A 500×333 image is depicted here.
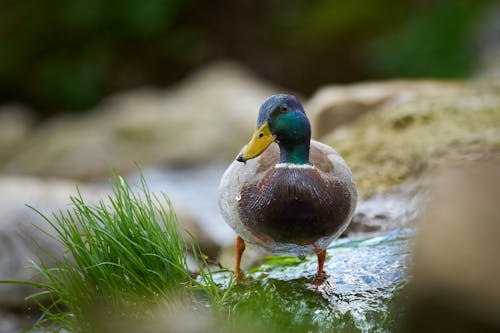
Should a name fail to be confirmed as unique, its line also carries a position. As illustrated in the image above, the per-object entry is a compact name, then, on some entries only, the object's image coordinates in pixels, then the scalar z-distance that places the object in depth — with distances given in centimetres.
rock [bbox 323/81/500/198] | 895
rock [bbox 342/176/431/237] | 827
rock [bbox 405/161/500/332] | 376
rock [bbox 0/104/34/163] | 2342
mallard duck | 567
